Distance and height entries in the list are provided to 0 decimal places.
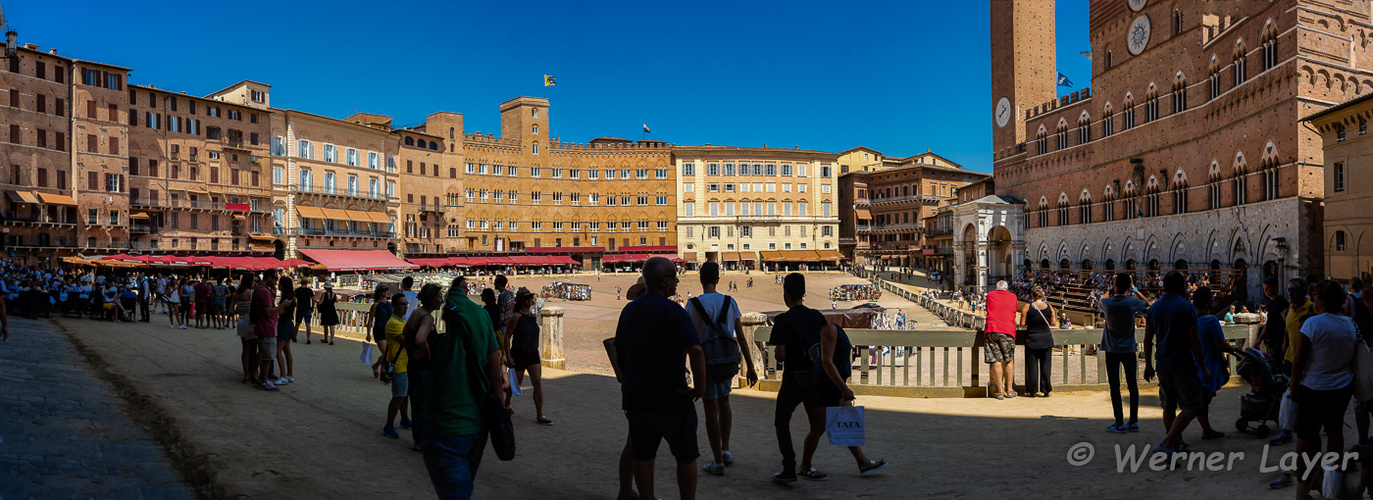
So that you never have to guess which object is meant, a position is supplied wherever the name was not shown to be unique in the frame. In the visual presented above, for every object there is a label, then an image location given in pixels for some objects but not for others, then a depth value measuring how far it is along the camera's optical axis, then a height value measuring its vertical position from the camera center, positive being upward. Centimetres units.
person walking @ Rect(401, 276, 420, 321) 890 -39
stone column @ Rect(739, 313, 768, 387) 985 -112
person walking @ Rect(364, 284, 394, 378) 898 -66
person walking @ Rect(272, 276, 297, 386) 930 -85
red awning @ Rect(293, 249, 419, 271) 5861 +15
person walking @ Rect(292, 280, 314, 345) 1650 -85
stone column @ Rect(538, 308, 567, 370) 1229 -137
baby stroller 608 -114
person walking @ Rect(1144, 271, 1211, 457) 593 -84
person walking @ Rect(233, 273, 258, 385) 891 -95
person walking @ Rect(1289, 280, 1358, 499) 475 -78
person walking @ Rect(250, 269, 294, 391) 881 -70
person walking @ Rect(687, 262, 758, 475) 570 -65
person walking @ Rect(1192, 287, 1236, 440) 621 -77
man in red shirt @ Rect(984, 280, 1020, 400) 916 -104
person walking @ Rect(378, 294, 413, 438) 684 -108
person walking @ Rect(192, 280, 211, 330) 1872 -92
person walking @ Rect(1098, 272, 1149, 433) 699 -86
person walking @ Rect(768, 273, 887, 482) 548 -81
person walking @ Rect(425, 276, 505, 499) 383 -73
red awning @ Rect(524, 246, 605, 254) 7775 +94
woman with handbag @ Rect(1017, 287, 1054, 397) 921 -116
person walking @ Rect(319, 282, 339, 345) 1560 -106
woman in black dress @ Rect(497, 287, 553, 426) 753 -81
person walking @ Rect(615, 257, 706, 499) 433 -72
